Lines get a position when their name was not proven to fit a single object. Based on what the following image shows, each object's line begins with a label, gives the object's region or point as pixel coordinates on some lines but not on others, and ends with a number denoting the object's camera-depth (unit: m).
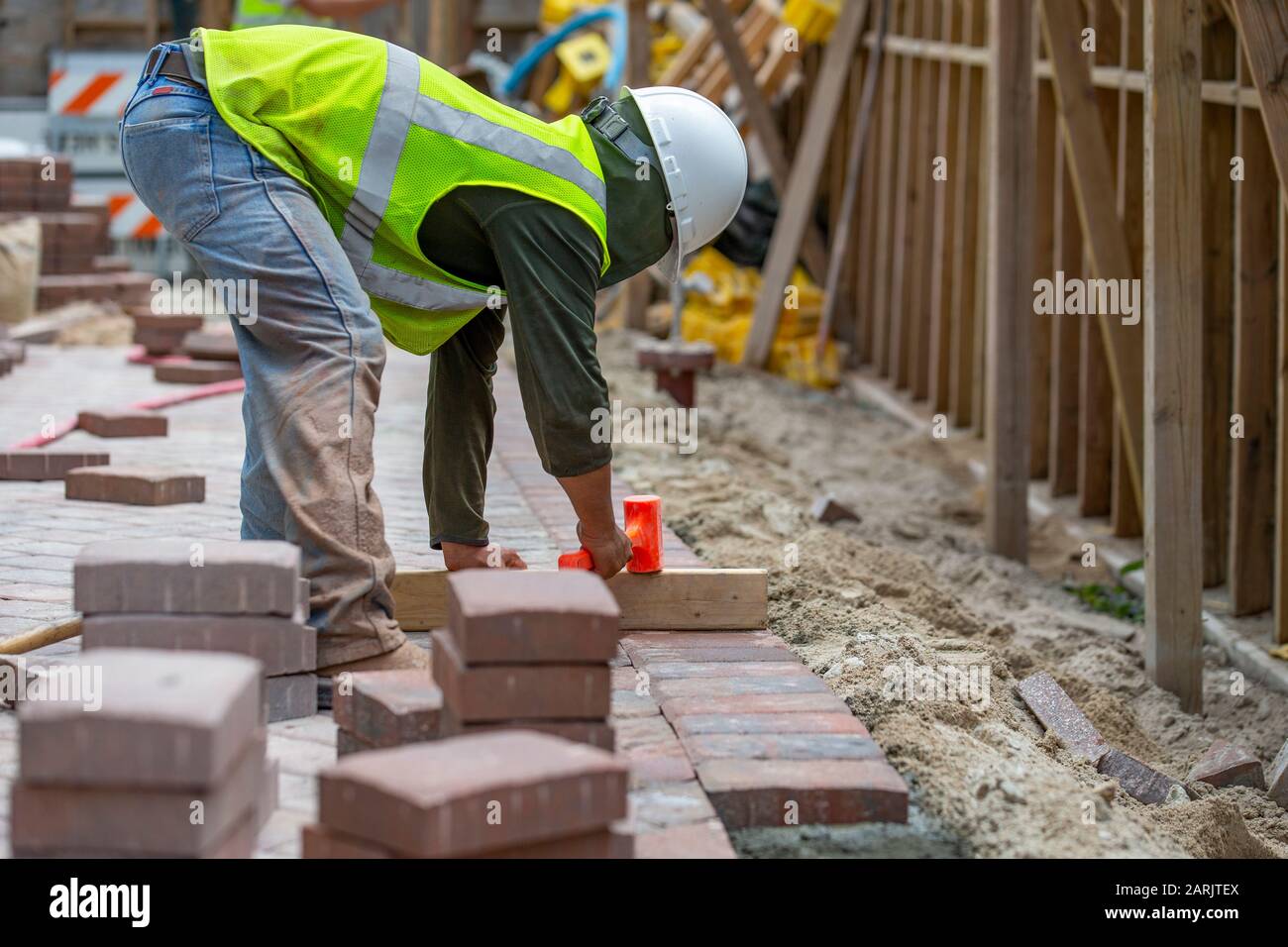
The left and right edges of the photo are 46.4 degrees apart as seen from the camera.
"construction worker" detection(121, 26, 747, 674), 3.05
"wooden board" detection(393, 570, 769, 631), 3.67
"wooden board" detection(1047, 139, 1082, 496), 6.55
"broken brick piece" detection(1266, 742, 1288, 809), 3.59
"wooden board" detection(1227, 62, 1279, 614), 4.86
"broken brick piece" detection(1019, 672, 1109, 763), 3.35
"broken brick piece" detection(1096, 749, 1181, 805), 3.24
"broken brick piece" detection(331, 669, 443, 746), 2.52
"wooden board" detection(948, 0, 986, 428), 7.84
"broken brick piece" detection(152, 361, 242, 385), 7.63
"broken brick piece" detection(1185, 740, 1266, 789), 3.62
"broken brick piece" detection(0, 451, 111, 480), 5.29
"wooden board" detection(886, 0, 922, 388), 8.91
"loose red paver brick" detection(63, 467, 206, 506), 4.84
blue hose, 10.78
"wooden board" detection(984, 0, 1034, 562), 5.57
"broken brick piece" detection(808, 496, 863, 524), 5.92
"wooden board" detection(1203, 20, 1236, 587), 5.24
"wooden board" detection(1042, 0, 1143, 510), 5.32
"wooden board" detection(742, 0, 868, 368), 9.70
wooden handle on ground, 3.28
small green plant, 5.38
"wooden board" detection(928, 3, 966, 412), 8.22
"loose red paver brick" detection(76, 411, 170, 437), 6.15
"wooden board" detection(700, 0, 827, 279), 9.22
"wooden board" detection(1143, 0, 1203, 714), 4.10
